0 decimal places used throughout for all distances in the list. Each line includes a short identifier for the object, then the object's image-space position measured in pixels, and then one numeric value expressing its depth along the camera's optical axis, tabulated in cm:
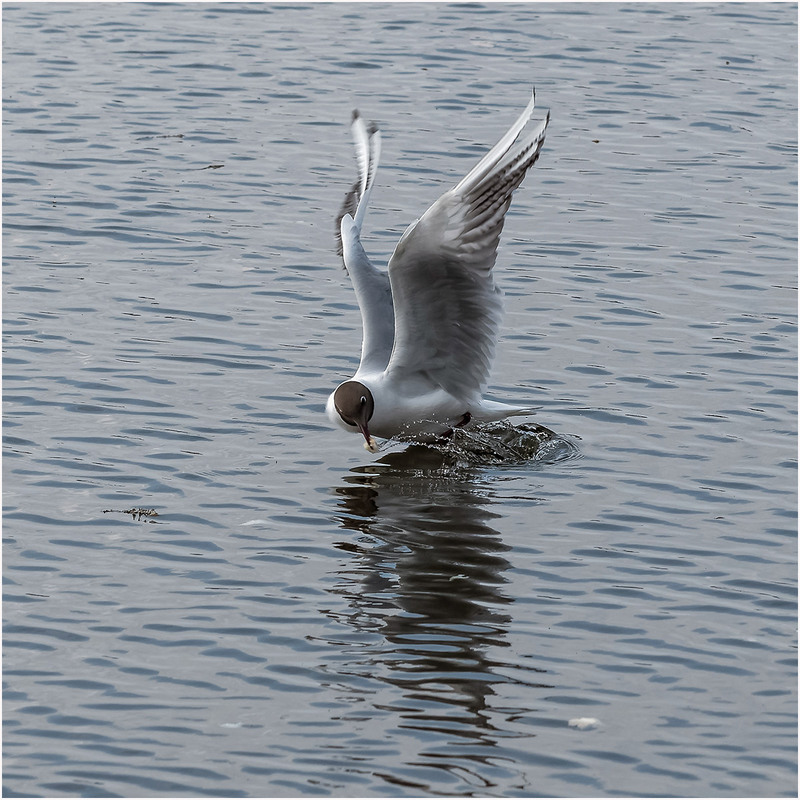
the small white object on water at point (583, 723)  1262
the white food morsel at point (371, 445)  1895
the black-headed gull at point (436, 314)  1694
